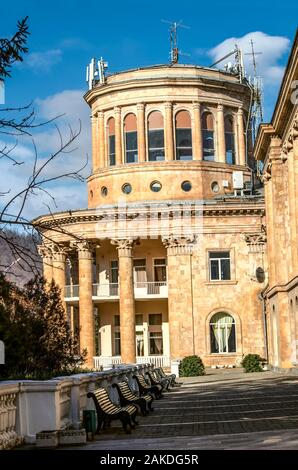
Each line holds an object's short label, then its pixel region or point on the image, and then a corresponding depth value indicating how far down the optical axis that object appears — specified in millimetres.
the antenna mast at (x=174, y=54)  71375
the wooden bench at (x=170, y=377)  41512
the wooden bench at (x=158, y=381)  32872
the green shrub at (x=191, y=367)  56469
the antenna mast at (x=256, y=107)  73125
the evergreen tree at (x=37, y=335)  31625
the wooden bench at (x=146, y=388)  28250
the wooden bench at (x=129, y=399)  22372
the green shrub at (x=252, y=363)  55531
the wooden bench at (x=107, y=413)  18453
